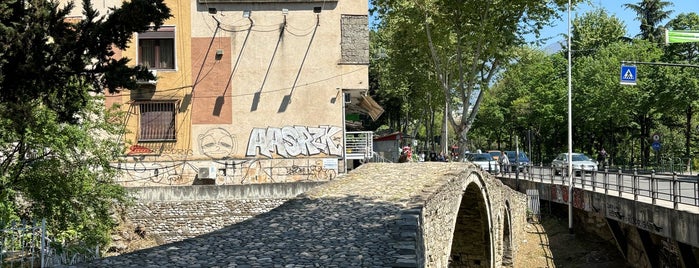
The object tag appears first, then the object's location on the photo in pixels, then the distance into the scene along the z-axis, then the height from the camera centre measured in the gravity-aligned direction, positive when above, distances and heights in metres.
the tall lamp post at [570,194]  25.59 -2.16
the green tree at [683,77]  35.94 +3.43
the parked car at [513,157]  42.38 -1.19
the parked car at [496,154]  40.48 -1.02
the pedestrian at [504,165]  35.66 -1.37
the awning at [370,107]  31.31 +1.70
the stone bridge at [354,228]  8.86 -1.47
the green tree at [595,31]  49.88 +8.47
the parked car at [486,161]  36.89 -1.22
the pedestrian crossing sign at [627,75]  24.75 +2.42
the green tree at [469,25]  25.88 +4.72
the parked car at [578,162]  33.12 -1.22
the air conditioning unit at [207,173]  25.67 -1.19
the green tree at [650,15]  47.75 +9.15
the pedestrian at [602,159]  38.20 -1.20
